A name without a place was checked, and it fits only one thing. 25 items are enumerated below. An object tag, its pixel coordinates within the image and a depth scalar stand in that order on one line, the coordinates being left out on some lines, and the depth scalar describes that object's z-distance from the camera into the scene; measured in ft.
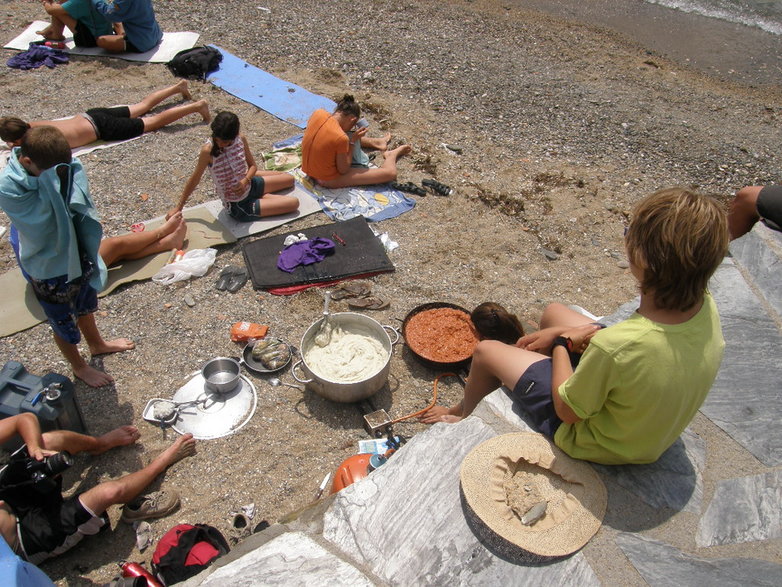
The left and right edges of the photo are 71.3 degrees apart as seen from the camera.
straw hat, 7.94
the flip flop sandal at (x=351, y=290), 16.47
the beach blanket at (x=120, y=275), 14.84
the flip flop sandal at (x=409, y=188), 21.01
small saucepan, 13.22
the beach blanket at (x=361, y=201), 19.81
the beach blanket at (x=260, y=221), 18.57
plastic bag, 16.47
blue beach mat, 25.38
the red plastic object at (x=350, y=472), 10.84
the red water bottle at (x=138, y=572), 9.11
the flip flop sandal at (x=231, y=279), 16.37
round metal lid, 12.71
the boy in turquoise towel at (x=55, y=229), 10.62
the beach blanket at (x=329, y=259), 16.72
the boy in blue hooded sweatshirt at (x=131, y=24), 27.78
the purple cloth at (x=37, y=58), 27.32
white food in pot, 13.38
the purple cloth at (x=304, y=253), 17.07
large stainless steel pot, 12.84
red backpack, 9.40
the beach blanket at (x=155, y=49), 29.17
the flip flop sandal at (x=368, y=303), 16.07
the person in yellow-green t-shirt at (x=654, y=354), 6.82
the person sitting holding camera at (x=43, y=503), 9.64
